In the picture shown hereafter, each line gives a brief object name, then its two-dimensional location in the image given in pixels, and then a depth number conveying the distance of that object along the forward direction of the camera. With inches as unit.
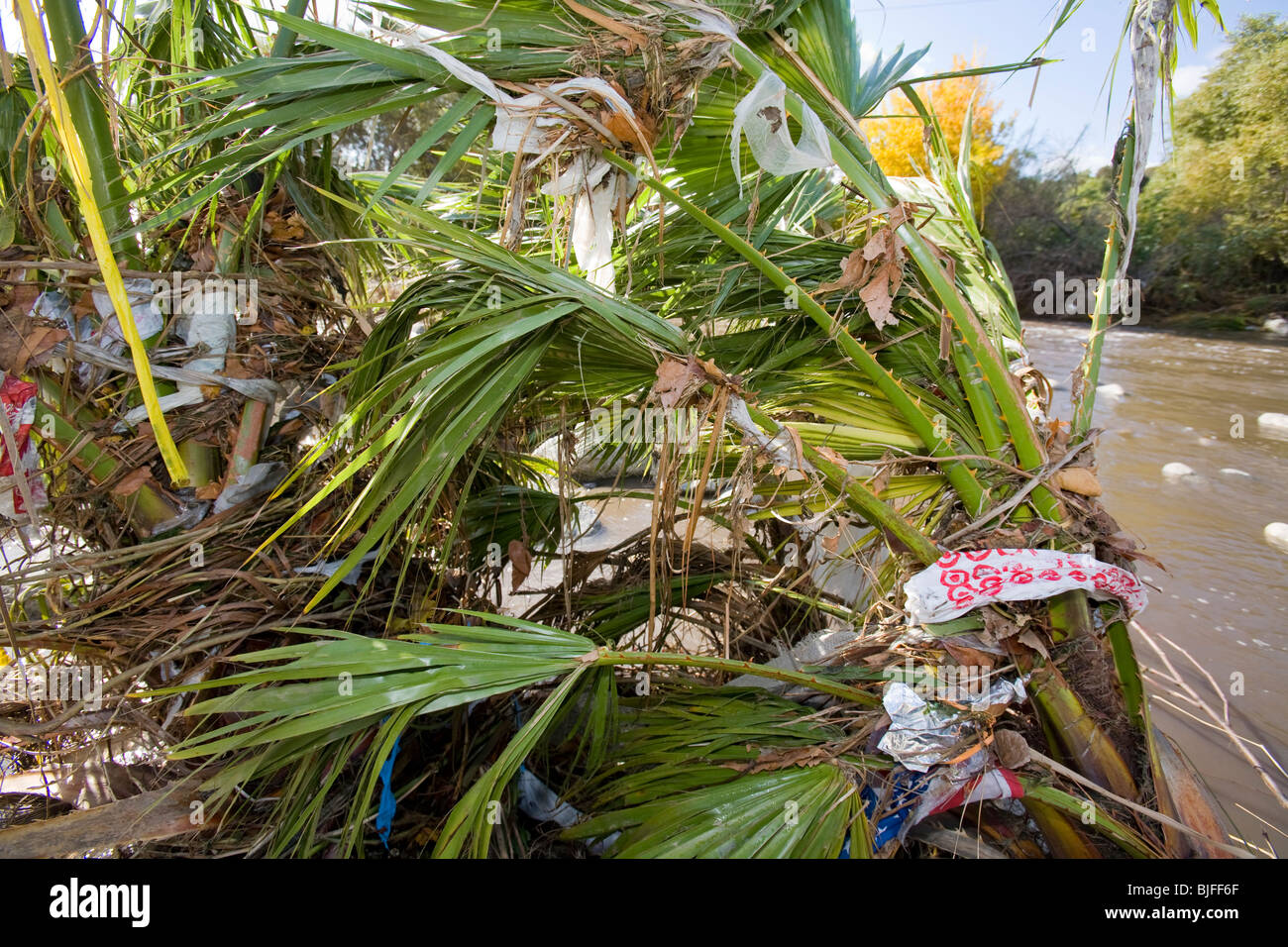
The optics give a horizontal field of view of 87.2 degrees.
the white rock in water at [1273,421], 216.8
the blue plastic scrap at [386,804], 54.9
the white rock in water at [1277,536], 145.6
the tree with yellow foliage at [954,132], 534.9
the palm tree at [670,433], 47.1
